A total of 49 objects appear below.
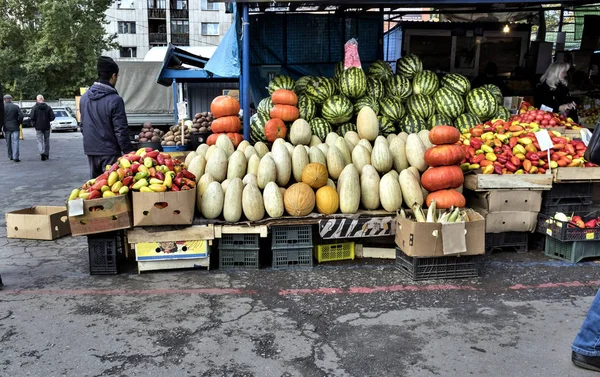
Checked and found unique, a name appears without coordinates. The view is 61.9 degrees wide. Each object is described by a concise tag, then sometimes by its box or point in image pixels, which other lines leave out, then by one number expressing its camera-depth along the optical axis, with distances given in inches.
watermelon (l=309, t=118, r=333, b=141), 277.0
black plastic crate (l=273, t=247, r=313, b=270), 214.1
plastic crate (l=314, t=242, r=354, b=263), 221.8
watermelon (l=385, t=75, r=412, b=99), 306.2
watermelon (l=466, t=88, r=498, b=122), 296.0
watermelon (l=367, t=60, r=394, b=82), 315.9
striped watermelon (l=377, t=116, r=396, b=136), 281.0
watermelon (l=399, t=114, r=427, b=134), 282.7
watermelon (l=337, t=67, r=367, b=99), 294.5
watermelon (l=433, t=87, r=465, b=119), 295.4
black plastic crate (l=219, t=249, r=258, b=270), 213.5
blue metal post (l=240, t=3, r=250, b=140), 272.5
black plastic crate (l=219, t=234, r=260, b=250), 212.4
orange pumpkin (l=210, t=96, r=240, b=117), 293.3
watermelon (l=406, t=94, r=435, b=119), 295.0
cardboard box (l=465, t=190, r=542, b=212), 228.7
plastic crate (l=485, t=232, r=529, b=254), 235.0
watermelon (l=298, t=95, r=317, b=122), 286.0
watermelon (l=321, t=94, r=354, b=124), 282.5
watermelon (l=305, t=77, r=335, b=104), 296.4
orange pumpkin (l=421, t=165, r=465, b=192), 215.5
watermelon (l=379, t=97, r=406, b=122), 290.0
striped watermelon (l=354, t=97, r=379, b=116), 289.6
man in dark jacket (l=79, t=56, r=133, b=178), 228.7
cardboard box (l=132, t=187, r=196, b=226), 199.0
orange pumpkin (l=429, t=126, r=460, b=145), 214.2
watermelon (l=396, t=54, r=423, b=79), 319.0
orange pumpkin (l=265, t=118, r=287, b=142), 266.4
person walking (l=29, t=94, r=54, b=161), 567.5
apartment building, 1950.1
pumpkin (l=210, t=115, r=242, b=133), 288.7
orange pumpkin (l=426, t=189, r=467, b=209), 214.2
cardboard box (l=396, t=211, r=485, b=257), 190.9
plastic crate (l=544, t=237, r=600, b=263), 219.6
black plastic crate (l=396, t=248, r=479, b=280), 198.2
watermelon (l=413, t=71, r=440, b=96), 305.1
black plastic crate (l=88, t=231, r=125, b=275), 206.4
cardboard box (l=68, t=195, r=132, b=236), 195.0
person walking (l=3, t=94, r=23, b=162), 561.3
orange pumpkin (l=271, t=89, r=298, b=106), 276.5
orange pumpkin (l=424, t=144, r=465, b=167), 214.4
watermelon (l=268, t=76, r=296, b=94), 302.0
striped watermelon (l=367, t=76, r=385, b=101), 298.8
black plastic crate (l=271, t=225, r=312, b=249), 213.0
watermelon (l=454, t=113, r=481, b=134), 289.6
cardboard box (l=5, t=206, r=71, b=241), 257.6
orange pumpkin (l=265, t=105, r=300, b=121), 273.7
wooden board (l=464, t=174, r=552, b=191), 227.3
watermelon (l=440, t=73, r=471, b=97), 306.8
